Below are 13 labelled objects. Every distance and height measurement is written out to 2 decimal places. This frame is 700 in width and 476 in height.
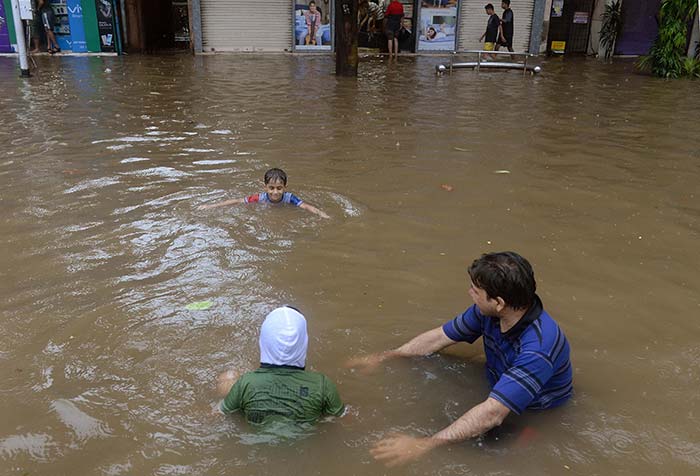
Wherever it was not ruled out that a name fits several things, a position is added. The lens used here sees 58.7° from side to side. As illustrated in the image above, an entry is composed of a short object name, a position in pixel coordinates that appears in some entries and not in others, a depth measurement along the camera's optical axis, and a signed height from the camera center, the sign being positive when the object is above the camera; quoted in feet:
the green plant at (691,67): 51.85 -3.30
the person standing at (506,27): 66.39 -0.54
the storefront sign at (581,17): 73.82 +0.67
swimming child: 19.33 -5.35
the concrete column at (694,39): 53.42 -1.15
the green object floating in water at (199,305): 13.65 -6.04
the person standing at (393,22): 68.49 -0.25
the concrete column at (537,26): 71.92 -0.41
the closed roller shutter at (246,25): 70.23 -0.85
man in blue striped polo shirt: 9.28 -4.83
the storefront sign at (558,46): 74.02 -2.64
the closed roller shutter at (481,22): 72.13 -0.10
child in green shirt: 9.54 -5.38
